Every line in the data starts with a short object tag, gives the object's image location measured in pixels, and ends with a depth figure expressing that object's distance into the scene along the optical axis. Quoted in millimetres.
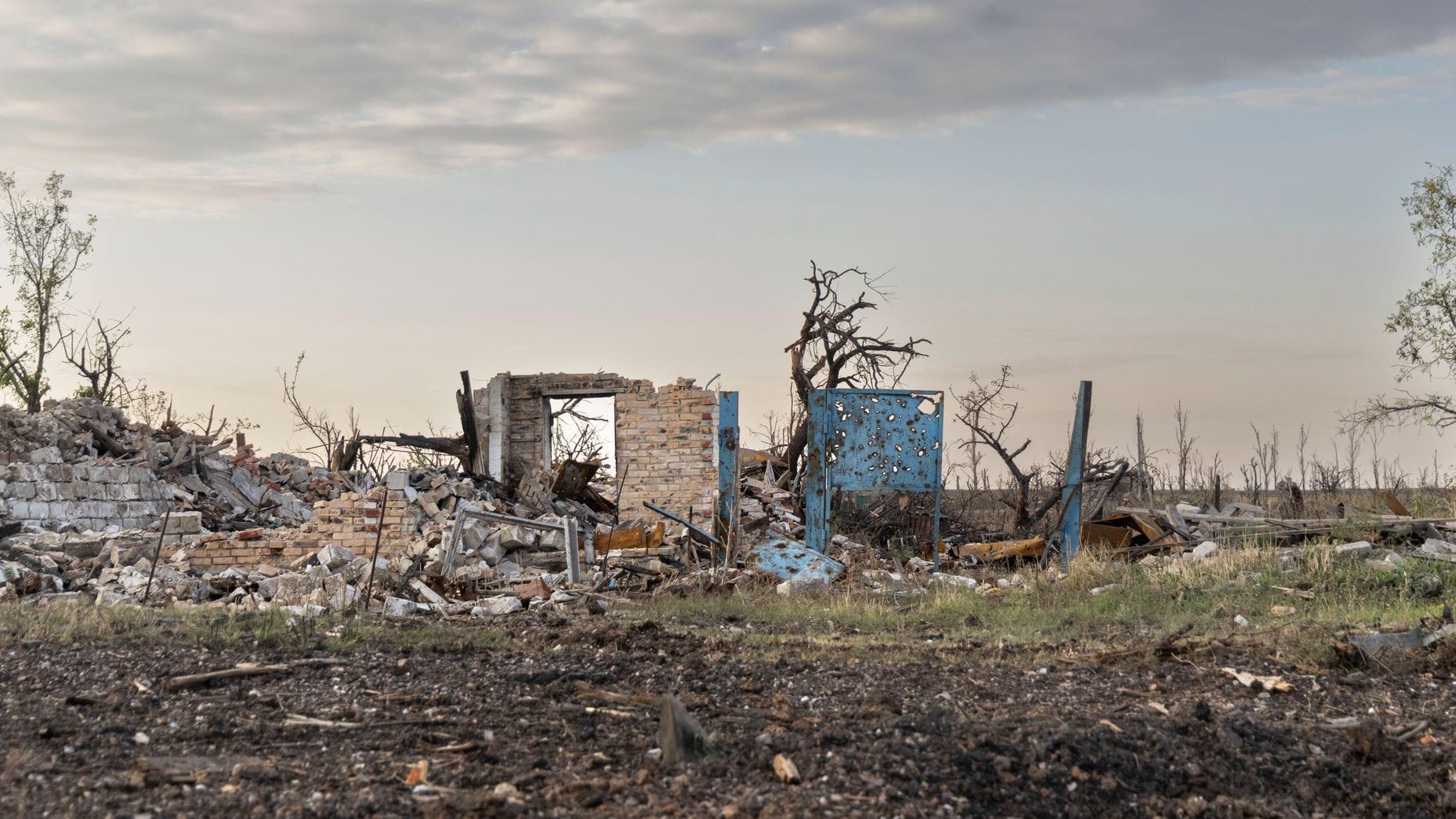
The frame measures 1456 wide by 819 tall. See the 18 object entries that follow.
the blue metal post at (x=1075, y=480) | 15047
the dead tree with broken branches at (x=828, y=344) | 20734
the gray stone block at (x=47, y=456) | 17719
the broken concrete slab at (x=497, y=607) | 10766
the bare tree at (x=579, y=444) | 21656
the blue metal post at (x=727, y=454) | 14953
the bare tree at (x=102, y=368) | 25922
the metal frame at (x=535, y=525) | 12438
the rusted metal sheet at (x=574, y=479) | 18516
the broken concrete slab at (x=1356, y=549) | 11359
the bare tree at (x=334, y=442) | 21500
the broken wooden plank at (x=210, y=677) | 6477
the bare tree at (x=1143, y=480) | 23047
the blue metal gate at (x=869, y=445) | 15203
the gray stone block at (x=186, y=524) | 16391
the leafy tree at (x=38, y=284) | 26391
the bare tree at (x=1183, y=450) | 27078
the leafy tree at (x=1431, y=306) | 23141
